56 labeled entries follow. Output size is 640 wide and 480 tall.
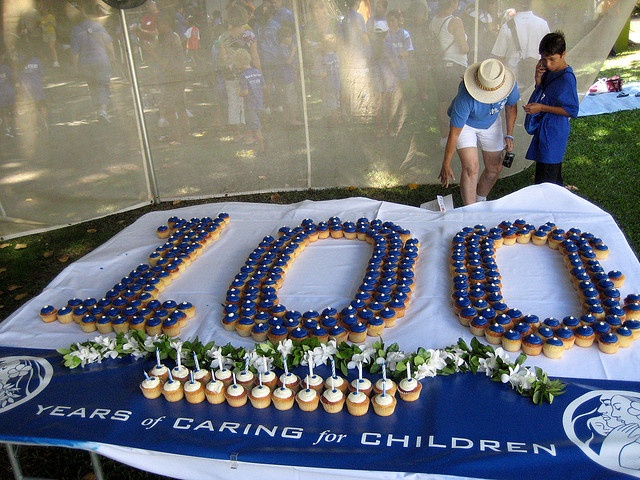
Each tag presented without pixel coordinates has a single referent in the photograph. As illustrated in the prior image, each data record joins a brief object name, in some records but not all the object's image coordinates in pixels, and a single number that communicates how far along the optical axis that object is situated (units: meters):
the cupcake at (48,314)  2.89
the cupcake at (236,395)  2.19
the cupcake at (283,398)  2.14
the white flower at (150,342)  2.53
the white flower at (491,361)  2.24
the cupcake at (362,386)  2.16
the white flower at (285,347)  2.40
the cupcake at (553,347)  2.30
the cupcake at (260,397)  2.16
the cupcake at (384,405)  2.07
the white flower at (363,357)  2.35
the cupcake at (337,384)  2.19
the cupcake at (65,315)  2.88
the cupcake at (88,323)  2.79
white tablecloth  2.27
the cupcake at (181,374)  2.33
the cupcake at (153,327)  2.75
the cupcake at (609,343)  2.30
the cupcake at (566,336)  2.33
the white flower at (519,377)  2.12
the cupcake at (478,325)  2.49
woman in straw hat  4.48
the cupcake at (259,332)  2.61
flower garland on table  2.17
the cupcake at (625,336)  2.33
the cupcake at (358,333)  2.53
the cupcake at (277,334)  2.57
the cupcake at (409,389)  2.13
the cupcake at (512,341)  2.36
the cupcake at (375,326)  2.57
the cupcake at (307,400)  2.12
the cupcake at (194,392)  2.23
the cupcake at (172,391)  2.24
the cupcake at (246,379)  2.25
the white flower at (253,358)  2.37
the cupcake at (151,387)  2.26
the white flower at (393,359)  2.31
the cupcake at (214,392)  2.22
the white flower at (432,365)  2.24
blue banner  1.84
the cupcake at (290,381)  2.20
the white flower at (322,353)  2.38
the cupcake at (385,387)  2.10
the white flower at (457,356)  2.28
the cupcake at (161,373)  2.32
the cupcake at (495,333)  2.41
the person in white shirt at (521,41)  5.40
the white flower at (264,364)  2.28
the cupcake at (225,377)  2.29
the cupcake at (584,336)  2.36
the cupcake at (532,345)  2.33
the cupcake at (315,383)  2.20
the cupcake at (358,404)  2.08
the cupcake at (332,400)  2.11
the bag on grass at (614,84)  9.05
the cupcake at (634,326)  2.38
